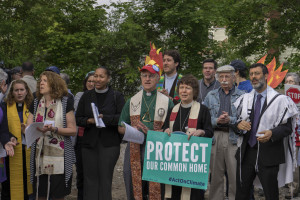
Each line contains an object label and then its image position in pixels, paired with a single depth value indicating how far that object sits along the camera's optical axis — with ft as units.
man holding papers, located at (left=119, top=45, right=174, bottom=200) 18.13
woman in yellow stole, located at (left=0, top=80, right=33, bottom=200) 20.02
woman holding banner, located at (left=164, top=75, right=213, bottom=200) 16.60
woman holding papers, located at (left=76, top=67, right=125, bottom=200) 19.42
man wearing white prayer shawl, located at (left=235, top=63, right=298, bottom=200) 16.37
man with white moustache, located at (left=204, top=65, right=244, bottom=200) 20.11
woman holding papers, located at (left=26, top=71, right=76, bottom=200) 17.25
